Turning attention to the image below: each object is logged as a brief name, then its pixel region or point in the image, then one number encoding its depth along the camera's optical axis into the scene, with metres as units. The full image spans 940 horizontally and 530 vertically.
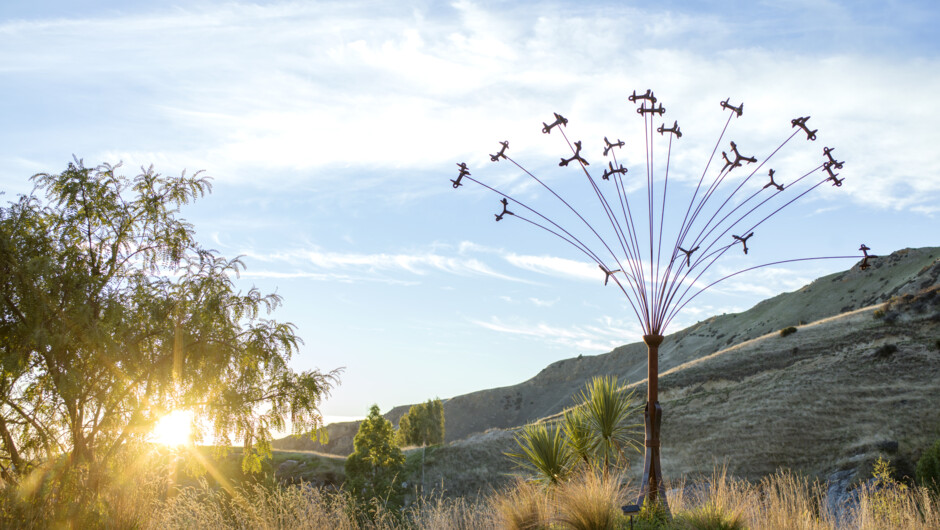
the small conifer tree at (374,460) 35.41
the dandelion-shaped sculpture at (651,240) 10.41
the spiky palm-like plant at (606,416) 13.57
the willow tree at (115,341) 12.15
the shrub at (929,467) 16.97
